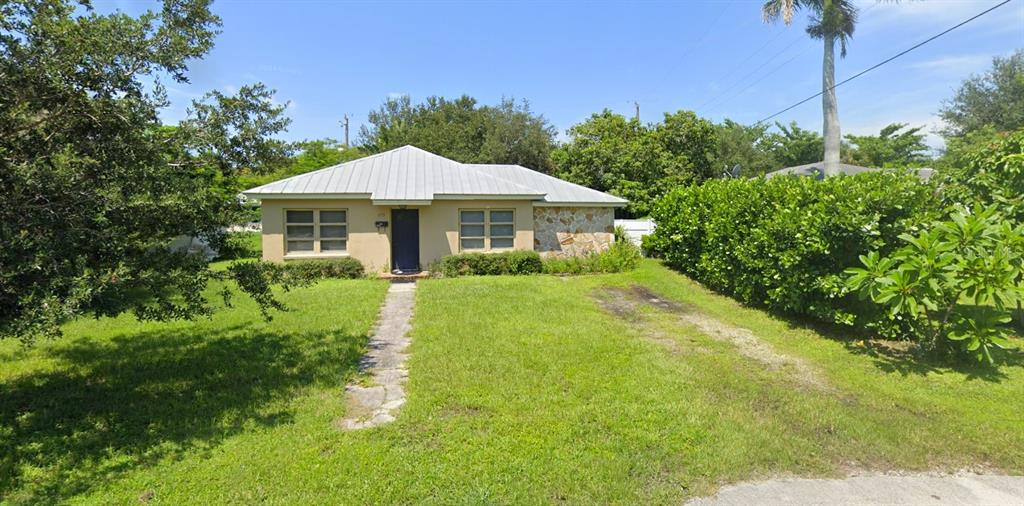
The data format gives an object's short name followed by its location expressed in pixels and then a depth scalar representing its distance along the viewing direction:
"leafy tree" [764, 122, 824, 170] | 39.09
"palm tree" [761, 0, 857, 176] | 21.97
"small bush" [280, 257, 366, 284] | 12.85
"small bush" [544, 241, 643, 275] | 14.50
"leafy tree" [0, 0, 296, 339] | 3.37
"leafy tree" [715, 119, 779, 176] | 35.22
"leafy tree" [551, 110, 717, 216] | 23.47
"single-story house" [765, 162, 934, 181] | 24.79
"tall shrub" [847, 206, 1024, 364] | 5.20
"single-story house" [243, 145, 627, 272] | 13.30
